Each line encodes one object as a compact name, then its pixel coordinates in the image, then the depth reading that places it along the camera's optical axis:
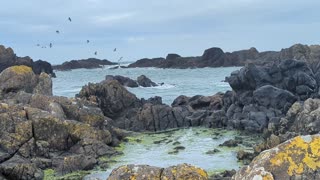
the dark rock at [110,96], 36.22
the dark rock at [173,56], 178.62
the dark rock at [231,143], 25.59
